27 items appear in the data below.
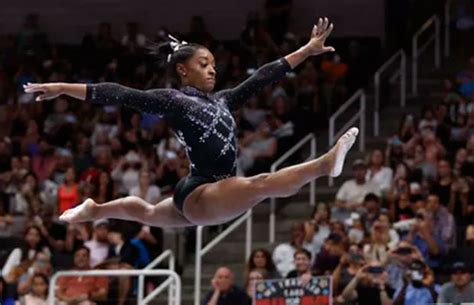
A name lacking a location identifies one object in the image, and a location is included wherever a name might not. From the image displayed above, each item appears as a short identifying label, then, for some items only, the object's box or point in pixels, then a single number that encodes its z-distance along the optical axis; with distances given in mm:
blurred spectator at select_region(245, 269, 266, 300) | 11336
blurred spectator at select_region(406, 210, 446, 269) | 12039
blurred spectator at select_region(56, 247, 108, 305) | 11156
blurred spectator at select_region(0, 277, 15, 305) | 11914
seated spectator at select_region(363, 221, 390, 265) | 11914
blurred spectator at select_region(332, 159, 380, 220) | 13227
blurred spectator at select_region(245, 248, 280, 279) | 12102
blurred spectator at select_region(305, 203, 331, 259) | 12570
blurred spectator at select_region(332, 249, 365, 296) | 11484
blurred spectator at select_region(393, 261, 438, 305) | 10961
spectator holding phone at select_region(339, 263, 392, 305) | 10984
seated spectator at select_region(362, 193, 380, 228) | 12633
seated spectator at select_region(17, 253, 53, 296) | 11914
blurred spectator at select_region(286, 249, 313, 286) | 11549
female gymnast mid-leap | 7719
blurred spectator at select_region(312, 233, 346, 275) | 11953
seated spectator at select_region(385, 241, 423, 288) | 11284
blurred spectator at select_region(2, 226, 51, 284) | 12629
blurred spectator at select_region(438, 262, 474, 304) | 10906
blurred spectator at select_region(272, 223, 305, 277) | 12344
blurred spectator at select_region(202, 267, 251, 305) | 11164
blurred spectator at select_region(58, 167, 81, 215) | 14211
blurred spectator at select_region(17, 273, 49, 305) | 11705
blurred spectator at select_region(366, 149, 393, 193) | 13492
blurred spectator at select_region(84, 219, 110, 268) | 13023
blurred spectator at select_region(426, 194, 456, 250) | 12195
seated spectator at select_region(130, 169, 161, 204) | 13984
